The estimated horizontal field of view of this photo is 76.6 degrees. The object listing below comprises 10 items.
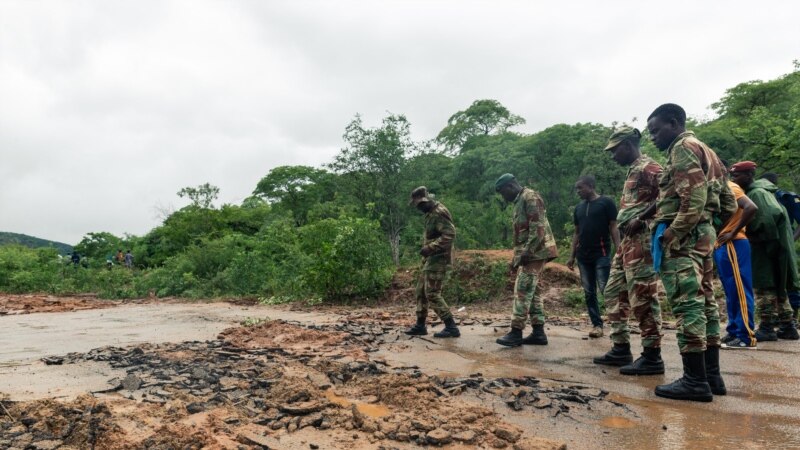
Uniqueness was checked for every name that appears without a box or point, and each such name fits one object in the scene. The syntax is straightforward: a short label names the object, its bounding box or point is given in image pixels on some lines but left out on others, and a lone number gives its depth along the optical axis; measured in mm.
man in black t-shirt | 6035
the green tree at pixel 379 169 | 18844
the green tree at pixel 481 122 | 37750
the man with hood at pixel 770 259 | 5715
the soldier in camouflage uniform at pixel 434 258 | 6340
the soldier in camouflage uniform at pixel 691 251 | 3490
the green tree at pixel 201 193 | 36594
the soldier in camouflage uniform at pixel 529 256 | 5668
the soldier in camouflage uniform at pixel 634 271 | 4305
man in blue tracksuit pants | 5203
